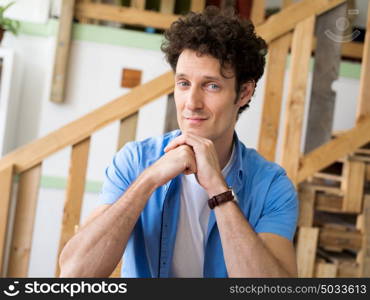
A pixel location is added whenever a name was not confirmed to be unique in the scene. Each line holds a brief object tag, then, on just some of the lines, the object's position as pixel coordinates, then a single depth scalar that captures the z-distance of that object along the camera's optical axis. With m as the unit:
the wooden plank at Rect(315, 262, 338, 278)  2.13
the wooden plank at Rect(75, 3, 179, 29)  3.27
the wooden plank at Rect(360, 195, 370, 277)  2.13
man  1.09
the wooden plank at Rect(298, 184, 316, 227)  2.12
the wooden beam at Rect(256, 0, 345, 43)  1.96
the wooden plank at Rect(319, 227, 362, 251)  2.16
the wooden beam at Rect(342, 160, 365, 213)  2.18
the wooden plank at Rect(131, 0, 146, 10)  3.35
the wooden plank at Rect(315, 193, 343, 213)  2.16
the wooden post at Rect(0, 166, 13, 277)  1.76
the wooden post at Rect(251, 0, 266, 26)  3.35
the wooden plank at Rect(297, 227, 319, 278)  2.10
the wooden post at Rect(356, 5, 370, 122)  2.08
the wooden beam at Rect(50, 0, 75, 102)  3.09
